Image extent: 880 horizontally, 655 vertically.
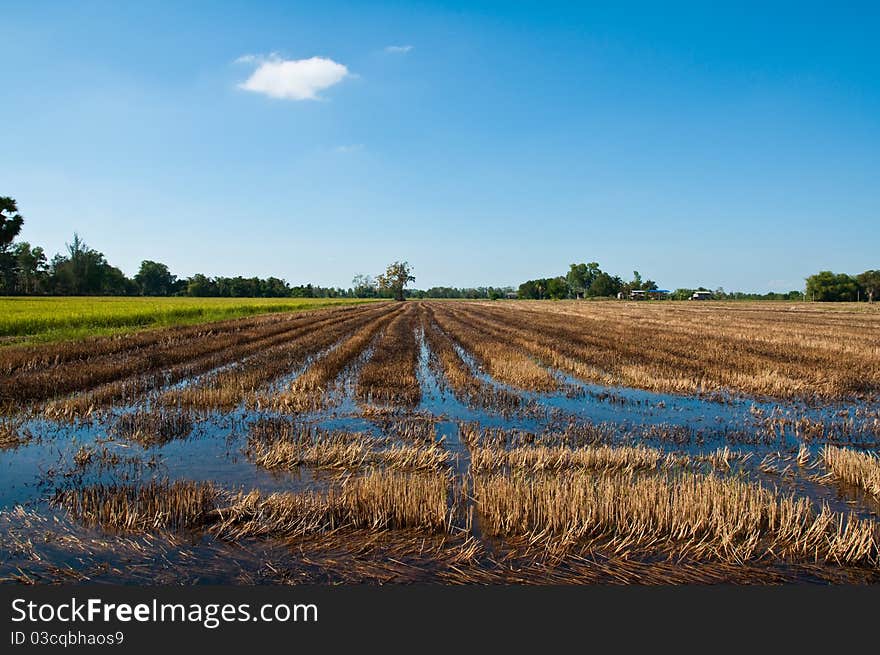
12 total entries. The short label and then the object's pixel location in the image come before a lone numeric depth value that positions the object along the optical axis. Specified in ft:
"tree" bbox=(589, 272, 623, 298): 528.63
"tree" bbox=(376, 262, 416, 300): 583.42
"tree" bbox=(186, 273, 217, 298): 399.24
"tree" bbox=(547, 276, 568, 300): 524.52
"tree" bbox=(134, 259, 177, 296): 394.32
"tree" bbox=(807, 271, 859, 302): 359.46
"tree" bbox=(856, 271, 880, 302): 353.72
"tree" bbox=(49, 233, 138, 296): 320.09
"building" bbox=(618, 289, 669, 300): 510.29
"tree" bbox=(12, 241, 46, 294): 315.17
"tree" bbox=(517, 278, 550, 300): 542.73
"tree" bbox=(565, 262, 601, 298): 552.00
